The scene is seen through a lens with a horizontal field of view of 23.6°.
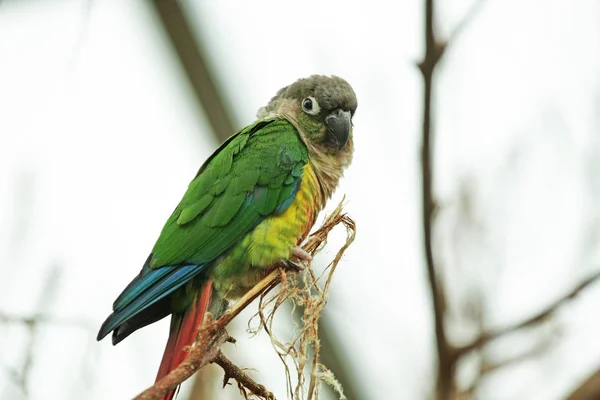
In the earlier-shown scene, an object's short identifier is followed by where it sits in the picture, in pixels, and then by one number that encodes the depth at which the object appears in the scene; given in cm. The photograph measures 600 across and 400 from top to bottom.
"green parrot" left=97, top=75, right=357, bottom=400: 618
